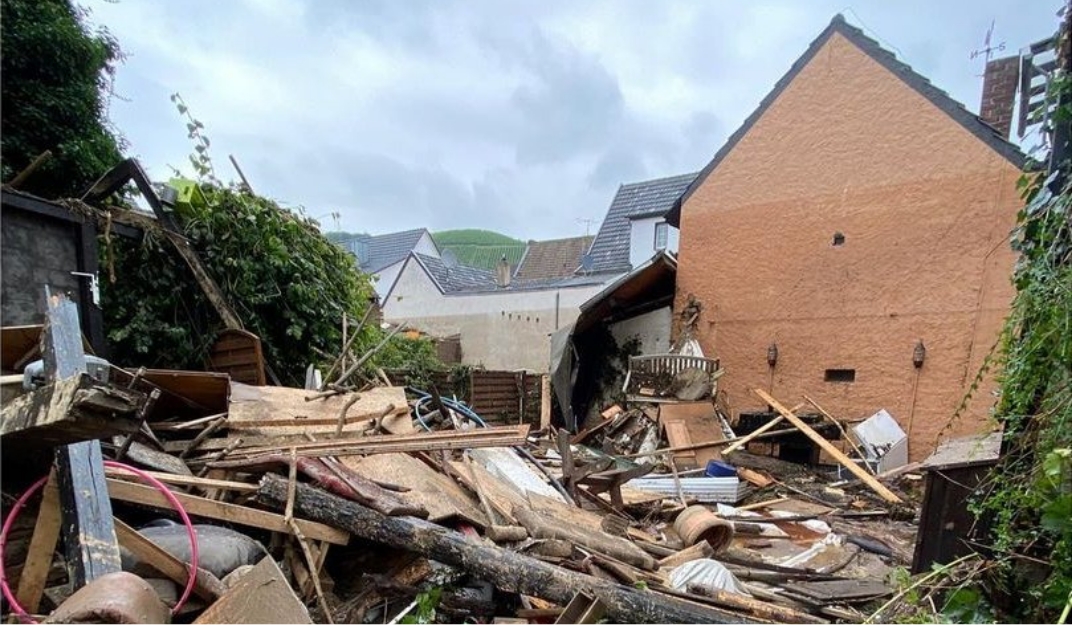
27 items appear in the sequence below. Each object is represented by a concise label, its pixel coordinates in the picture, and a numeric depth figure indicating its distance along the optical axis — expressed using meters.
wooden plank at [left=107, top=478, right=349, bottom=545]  2.32
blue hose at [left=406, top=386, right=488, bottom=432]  5.41
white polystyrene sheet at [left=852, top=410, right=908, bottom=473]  7.11
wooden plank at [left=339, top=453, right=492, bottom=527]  3.01
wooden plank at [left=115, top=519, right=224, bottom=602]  1.95
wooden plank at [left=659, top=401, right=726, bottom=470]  7.07
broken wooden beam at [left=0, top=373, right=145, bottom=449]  1.41
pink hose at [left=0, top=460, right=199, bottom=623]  1.64
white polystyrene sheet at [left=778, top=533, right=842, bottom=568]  4.16
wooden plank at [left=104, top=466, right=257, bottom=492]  2.61
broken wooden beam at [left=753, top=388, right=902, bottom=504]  5.85
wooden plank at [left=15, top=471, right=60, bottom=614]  1.81
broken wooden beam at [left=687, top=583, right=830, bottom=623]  2.72
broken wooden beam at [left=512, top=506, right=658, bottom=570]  3.25
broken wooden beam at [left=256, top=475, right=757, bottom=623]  2.34
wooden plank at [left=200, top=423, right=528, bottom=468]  3.05
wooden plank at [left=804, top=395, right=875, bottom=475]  7.22
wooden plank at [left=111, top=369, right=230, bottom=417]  3.53
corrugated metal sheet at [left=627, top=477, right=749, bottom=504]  5.92
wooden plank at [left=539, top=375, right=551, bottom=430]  9.35
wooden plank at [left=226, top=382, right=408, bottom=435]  3.61
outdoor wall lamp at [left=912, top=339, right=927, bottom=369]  7.18
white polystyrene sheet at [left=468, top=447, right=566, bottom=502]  4.43
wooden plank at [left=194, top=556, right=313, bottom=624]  1.64
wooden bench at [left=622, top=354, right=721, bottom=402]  8.30
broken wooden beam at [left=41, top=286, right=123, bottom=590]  1.79
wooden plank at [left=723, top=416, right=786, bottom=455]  6.93
